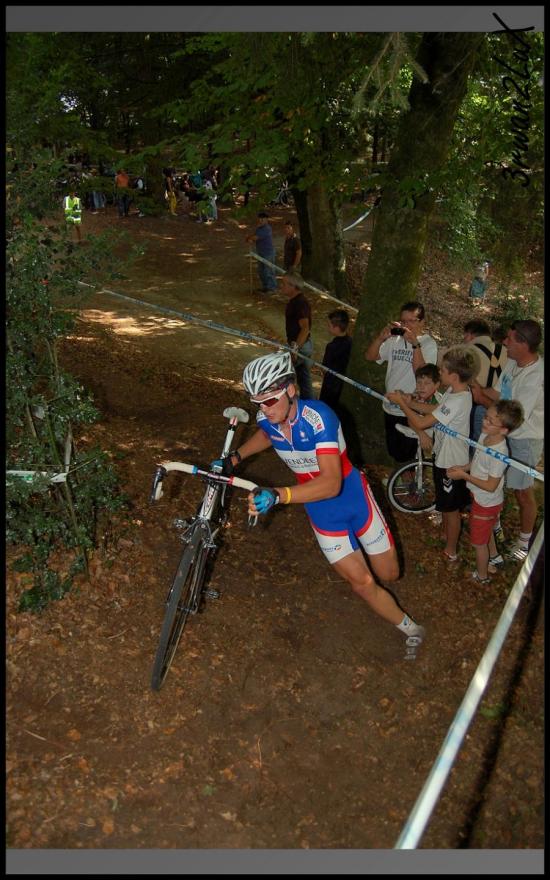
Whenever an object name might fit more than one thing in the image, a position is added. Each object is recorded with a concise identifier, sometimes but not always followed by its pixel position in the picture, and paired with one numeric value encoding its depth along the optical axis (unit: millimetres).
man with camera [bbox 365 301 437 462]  6895
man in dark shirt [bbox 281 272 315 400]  8688
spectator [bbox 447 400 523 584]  5473
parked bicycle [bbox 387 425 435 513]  7411
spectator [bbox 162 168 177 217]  23453
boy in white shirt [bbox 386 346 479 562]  5891
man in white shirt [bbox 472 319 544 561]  6109
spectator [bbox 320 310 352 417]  7848
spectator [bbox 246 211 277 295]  15820
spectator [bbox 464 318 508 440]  6836
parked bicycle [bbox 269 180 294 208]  27150
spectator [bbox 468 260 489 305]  20188
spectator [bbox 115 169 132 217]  20781
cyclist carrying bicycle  4535
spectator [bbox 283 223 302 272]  14016
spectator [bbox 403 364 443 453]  6435
